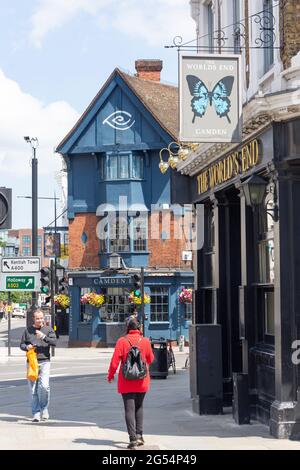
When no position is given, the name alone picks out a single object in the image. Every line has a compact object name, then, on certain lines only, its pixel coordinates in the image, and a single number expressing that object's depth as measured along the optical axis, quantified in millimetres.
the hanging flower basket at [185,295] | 38844
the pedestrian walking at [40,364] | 13477
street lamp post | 29828
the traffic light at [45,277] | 32406
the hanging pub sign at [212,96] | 12297
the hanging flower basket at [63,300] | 43531
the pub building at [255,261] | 11453
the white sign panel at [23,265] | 23297
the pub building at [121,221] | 40625
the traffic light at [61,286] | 33906
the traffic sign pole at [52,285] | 32094
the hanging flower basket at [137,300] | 36250
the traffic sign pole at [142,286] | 27844
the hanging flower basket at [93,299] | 40000
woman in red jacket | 10492
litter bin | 22359
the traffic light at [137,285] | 29159
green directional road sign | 23516
